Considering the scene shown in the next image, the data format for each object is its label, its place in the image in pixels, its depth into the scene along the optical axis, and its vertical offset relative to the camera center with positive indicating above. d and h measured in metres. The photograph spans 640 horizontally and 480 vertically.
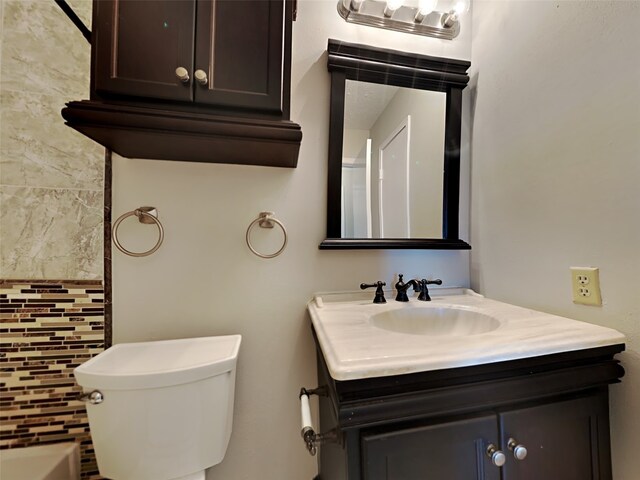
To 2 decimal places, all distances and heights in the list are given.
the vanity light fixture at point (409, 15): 1.01 +0.95
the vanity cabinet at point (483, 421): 0.49 -0.39
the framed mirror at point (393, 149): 0.99 +0.40
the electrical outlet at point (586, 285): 0.69 -0.12
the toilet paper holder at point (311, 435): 0.55 -0.44
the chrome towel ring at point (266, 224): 0.93 +0.06
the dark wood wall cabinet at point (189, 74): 0.63 +0.44
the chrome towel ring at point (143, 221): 0.83 +0.06
